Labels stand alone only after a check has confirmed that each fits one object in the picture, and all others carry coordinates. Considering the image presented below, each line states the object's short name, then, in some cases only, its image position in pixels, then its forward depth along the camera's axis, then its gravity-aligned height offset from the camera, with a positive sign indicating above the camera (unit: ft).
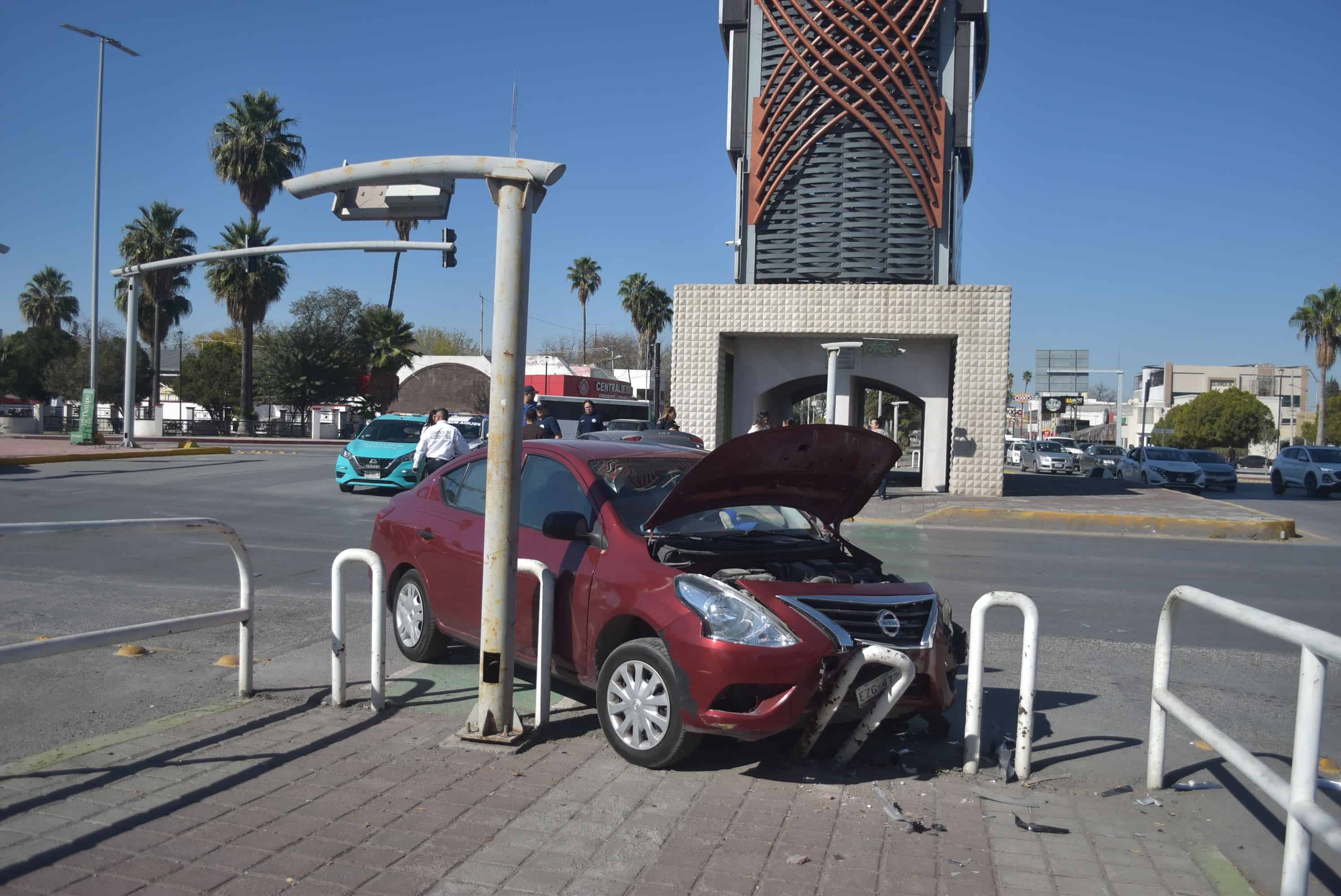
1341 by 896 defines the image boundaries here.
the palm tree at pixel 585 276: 253.85 +35.85
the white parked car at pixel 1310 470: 96.12 -2.11
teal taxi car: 62.64 -2.79
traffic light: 78.74 +12.51
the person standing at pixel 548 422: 49.65 -0.02
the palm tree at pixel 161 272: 164.86 +23.91
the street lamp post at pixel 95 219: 103.81 +19.05
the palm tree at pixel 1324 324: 212.23 +25.81
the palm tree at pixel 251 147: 163.22 +41.71
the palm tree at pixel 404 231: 188.20 +35.48
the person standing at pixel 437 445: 49.52 -1.32
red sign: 179.42 +6.44
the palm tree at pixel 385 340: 204.85 +15.04
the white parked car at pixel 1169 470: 105.29 -2.71
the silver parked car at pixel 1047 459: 149.38 -2.89
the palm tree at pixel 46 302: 250.57 +24.87
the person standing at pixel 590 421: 58.44 +0.14
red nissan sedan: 15.06 -2.56
